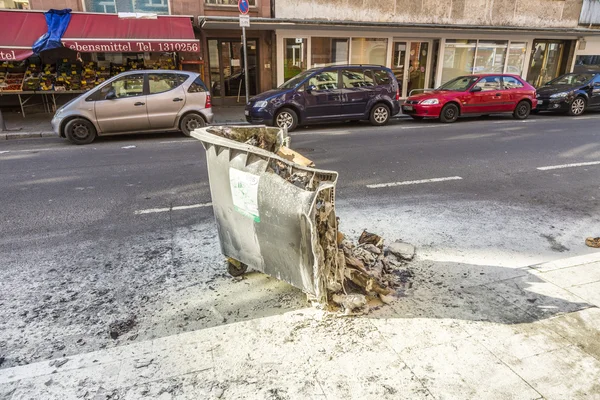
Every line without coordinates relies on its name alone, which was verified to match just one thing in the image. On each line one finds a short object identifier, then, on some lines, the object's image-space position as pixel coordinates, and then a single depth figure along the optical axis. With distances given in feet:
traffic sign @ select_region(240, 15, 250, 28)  39.14
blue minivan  37.45
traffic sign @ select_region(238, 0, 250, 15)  39.29
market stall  41.86
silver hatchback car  32.22
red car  43.27
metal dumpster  9.52
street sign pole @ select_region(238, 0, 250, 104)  39.17
